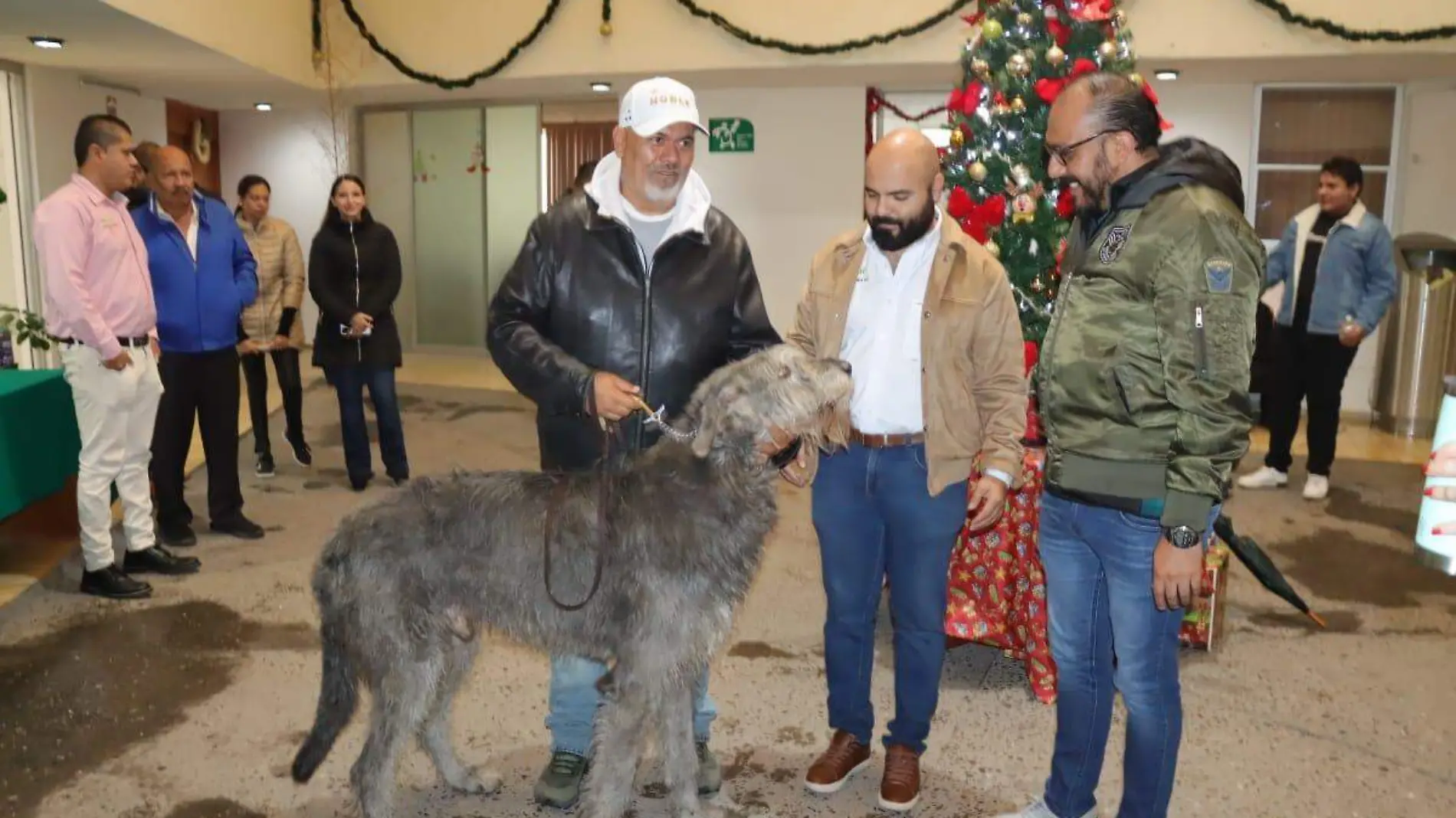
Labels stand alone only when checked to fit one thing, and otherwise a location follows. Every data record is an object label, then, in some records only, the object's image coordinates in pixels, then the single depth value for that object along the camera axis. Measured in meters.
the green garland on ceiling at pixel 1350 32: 8.25
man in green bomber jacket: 2.24
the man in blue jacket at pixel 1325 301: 6.71
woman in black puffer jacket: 6.66
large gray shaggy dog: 2.69
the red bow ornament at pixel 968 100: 4.44
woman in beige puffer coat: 7.13
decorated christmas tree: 4.34
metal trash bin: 8.77
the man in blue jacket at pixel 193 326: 5.37
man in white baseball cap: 2.96
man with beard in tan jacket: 2.95
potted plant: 5.39
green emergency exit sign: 10.90
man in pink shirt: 4.57
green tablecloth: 4.77
